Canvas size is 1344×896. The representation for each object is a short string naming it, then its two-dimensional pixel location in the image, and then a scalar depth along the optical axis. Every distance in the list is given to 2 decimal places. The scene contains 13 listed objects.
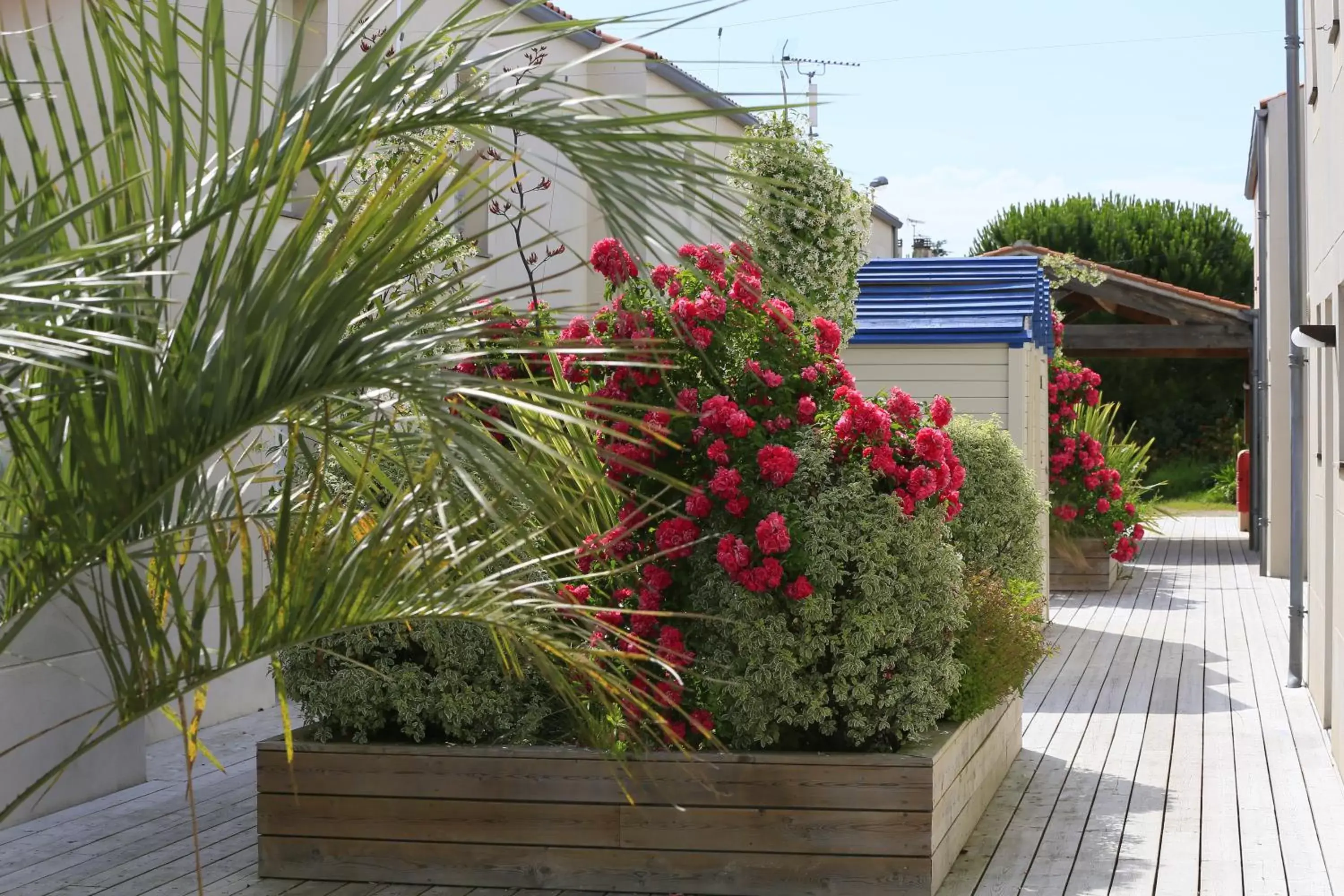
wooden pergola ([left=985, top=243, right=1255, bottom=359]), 16.56
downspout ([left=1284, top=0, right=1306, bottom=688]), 7.55
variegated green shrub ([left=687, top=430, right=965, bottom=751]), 4.35
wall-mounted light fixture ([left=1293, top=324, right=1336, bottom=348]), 6.23
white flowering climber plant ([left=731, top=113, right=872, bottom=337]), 7.51
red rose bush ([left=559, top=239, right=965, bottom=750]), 4.36
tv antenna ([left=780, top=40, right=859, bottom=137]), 8.94
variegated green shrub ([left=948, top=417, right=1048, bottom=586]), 7.58
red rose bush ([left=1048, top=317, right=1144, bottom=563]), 12.85
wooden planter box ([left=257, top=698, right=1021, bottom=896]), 4.29
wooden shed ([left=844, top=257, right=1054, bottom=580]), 9.88
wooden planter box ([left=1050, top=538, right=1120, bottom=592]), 12.87
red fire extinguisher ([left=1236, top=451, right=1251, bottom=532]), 17.11
